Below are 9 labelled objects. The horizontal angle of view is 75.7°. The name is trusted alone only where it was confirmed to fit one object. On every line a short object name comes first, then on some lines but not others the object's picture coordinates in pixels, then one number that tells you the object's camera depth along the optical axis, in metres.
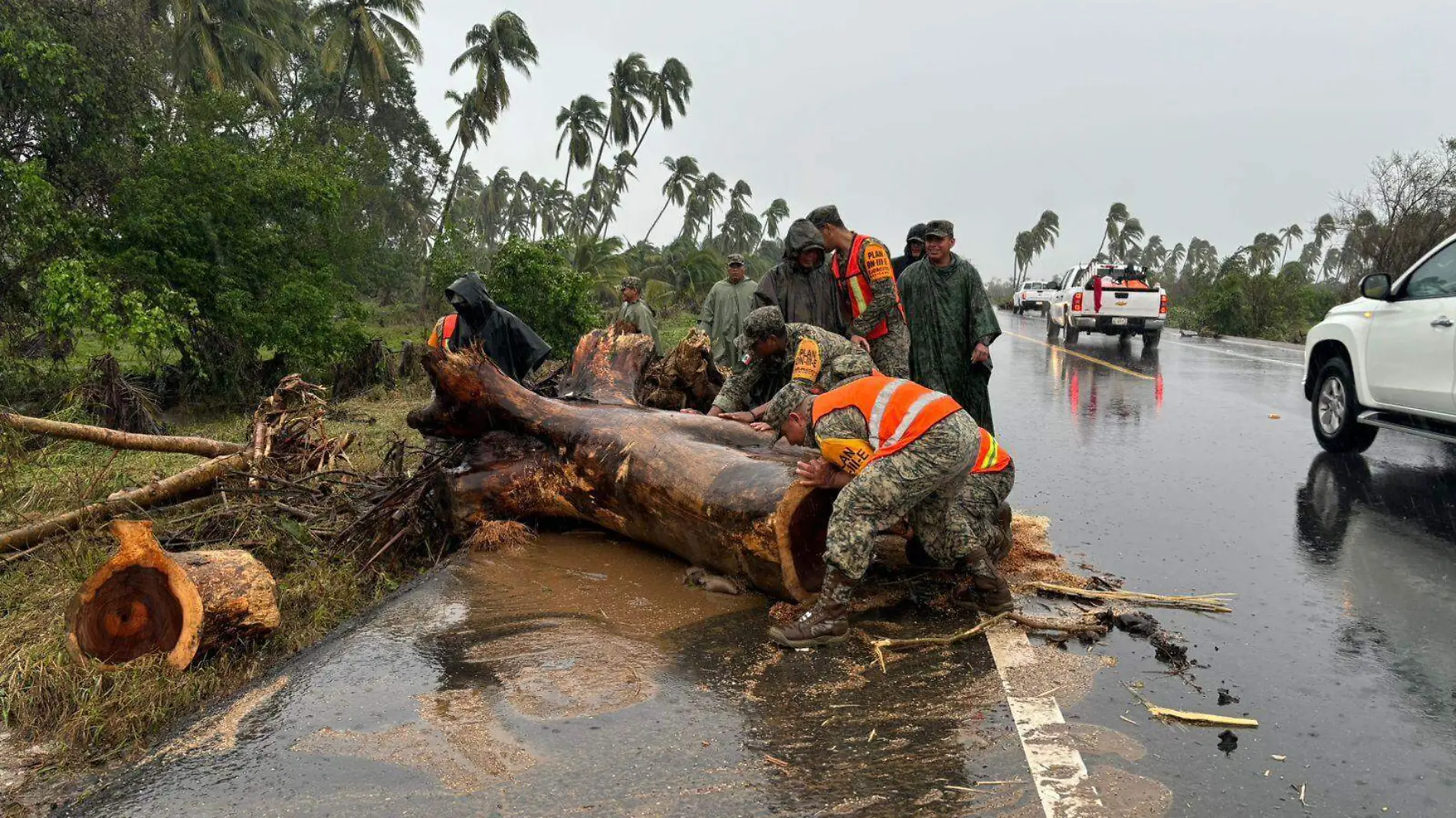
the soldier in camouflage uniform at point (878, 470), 3.66
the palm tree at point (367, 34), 30.39
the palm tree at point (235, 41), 25.64
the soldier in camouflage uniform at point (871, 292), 5.86
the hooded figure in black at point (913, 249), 8.49
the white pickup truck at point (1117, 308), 19.45
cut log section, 3.84
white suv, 6.32
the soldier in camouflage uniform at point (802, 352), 4.78
